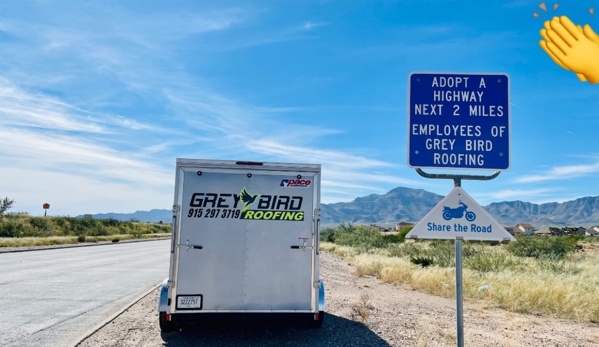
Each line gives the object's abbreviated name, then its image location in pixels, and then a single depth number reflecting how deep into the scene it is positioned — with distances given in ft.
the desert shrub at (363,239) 129.75
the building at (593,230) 382.30
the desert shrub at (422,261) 63.31
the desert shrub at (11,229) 155.53
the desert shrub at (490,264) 55.93
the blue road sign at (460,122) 14.23
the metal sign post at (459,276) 13.37
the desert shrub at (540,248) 86.69
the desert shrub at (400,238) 153.48
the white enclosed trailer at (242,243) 22.62
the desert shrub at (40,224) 186.50
